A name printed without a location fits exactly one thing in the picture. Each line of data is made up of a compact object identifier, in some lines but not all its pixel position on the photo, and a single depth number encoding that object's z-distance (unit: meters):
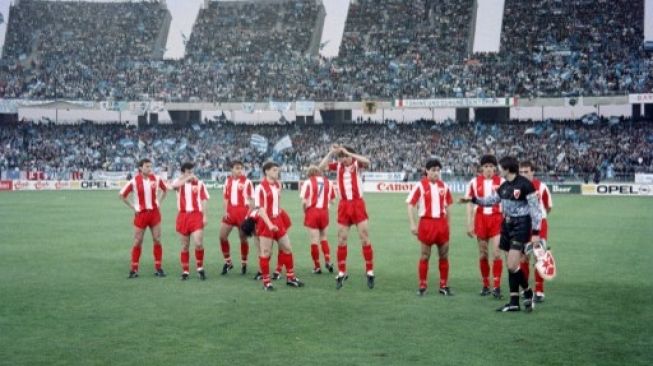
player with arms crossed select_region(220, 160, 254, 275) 13.74
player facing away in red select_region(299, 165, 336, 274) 13.52
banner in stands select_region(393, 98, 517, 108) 51.62
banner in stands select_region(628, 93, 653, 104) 47.84
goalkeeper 9.65
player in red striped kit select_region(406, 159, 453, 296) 10.94
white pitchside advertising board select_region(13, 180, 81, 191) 49.56
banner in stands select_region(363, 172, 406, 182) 48.44
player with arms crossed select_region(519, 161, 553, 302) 10.40
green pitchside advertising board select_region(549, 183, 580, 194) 42.29
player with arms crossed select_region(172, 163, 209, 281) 12.87
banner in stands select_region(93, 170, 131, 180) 51.88
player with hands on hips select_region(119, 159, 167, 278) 13.09
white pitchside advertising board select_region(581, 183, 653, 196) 40.34
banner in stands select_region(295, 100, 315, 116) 55.84
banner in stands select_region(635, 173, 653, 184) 42.00
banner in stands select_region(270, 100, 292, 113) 55.97
